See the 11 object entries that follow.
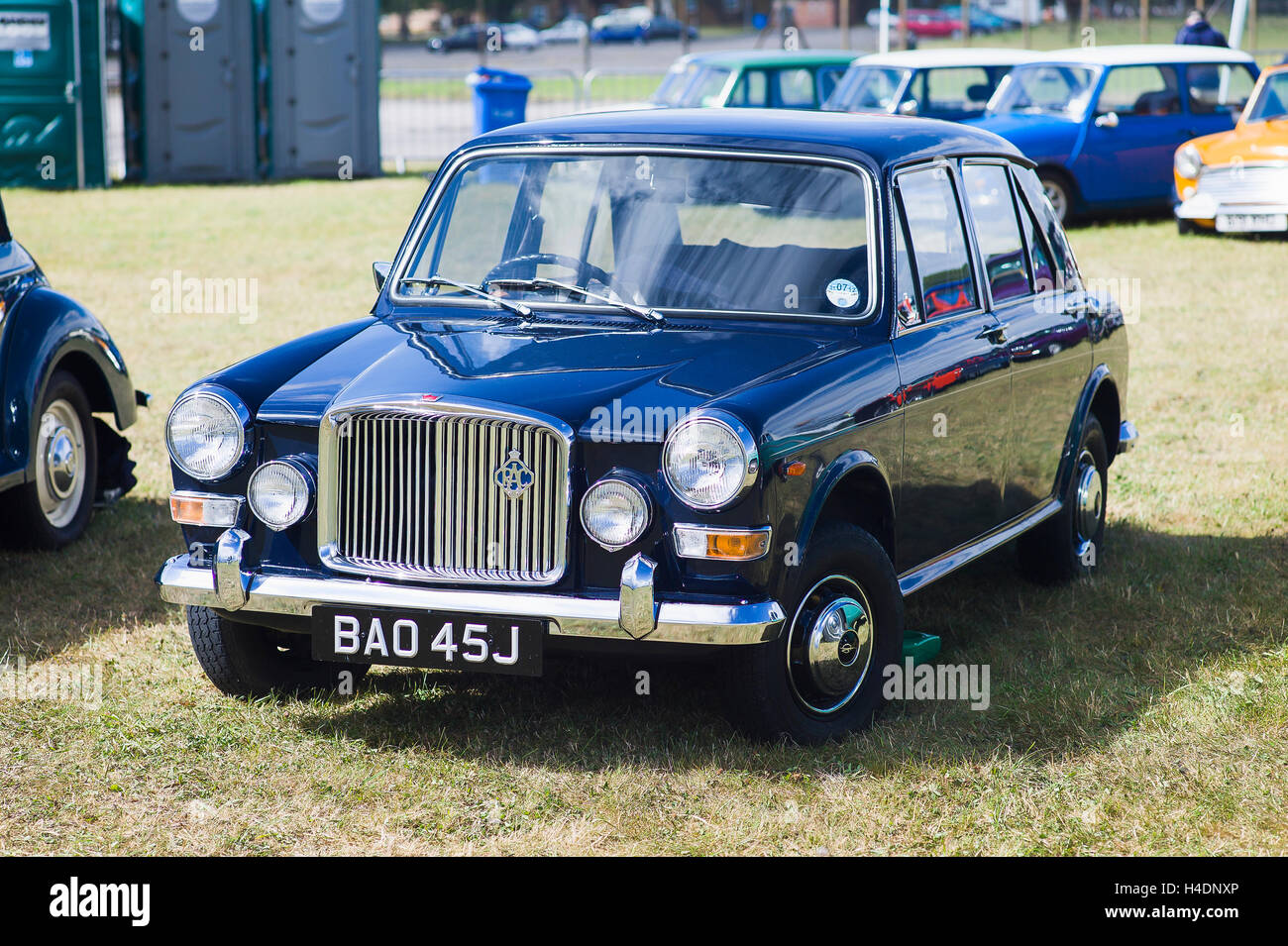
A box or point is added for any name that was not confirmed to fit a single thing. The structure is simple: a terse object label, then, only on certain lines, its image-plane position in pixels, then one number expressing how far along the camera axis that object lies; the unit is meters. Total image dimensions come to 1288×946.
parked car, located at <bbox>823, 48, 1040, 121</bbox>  17.16
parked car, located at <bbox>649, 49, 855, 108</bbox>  18.88
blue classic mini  16.19
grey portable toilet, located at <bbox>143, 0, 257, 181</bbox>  20.23
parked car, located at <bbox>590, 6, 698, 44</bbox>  51.38
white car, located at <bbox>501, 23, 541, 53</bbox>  49.56
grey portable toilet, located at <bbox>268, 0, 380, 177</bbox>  20.78
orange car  14.79
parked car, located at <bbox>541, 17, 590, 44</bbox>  53.00
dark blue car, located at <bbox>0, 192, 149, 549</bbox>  6.17
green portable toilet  18.97
